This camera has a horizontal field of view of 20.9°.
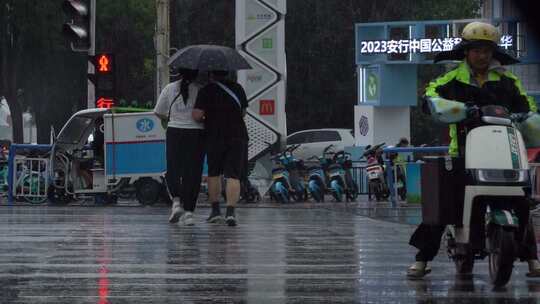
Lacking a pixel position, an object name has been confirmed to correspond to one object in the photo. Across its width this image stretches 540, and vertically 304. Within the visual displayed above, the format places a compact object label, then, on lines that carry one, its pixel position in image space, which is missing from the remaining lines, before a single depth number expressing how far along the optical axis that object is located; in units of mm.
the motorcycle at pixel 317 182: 27734
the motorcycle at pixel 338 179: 28203
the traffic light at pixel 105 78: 25344
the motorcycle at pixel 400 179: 24844
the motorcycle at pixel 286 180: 26938
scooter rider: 9531
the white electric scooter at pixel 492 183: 8953
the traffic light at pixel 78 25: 25578
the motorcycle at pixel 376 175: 27328
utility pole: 29984
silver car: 49031
